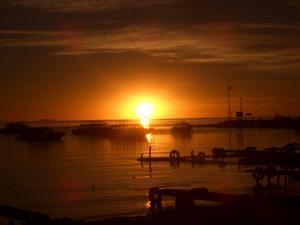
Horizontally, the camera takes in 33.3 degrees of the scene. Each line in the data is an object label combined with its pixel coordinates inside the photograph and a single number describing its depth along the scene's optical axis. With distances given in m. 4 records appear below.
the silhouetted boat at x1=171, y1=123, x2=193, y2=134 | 162.25
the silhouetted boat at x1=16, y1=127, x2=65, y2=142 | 117.88
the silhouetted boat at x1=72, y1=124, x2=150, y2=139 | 138.25
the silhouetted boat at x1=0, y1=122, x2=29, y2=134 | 174.62
